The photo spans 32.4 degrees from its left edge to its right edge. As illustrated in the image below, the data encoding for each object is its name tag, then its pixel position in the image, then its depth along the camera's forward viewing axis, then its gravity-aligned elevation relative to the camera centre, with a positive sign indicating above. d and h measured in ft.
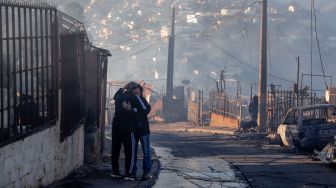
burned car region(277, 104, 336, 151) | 52.95 -4.22
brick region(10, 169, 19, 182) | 25.14 -4.11
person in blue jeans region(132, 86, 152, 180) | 34.19 -2.91
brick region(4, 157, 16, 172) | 24.26 -3.51
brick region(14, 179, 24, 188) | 25.81 -4.59
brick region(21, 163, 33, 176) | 26.81 -4.09
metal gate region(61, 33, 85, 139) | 34.24 +0.03
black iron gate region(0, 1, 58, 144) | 24.58 +0.69
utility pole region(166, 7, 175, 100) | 144.66 +2.95
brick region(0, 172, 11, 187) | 23.84 -4.07
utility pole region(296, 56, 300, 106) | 83.91 -1.36
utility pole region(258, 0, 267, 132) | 85.15 +2.57
